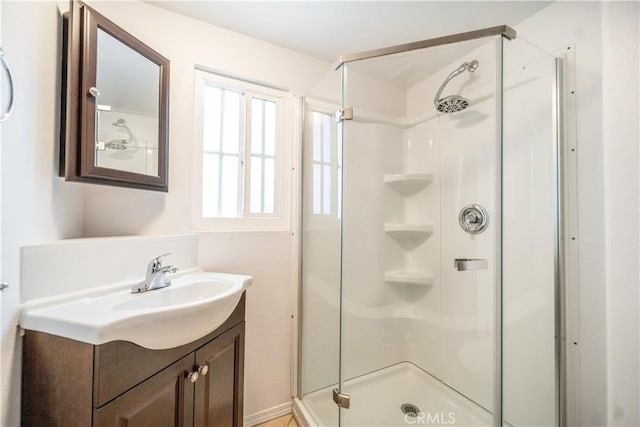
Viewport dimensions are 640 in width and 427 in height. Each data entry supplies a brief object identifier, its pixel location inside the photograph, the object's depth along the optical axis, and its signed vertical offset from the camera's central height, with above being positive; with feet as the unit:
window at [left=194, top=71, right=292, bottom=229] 4.64 +1.21
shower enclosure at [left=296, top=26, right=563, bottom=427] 3.79 -0.38
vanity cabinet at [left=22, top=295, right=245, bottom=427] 2.05 -1.51
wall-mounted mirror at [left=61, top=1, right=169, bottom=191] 2.85 +1.41
